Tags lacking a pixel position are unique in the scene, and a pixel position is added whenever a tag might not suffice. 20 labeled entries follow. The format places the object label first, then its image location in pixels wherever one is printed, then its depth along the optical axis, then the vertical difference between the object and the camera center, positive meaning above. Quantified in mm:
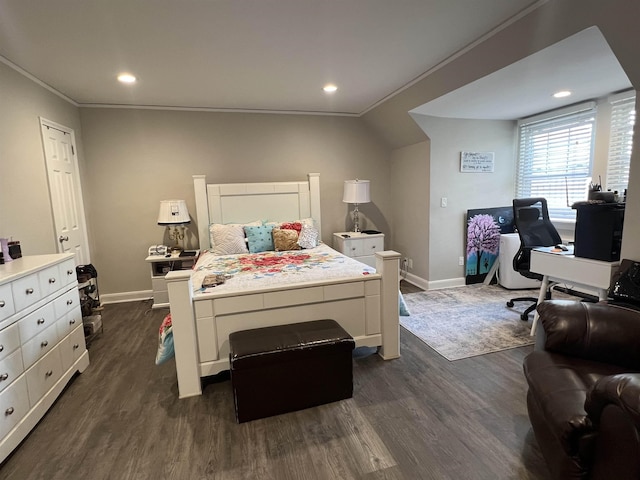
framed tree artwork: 4383 -600
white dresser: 1729 -805
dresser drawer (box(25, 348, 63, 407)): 1906 -1028
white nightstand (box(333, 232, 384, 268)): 4379 -660
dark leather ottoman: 1886 -1002
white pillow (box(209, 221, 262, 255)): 3684 -450
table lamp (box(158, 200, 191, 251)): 3793 -140
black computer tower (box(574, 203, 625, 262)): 2393 -319
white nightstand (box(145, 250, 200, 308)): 3844 -811
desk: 2398 -640
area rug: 2799 -1267
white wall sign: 4241 +376
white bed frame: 2104 -788
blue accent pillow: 3744 -456
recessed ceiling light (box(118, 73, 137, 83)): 2953 +1120
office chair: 3393 -380
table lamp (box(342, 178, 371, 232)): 4344 +45
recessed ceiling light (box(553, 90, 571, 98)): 3203 +927
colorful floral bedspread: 2410 -594
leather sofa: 1056 -818
